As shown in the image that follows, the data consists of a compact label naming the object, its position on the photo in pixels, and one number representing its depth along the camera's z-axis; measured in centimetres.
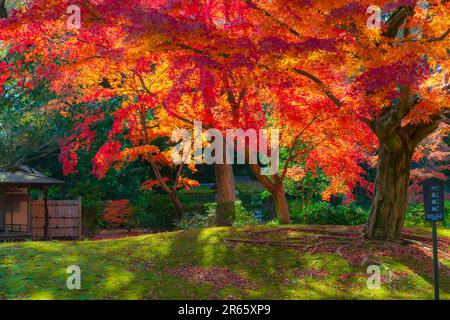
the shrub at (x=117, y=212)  2397
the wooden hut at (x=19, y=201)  2042
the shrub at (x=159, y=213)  2212
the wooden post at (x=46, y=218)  2178
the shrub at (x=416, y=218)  1833
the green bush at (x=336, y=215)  1731
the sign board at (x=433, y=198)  827
